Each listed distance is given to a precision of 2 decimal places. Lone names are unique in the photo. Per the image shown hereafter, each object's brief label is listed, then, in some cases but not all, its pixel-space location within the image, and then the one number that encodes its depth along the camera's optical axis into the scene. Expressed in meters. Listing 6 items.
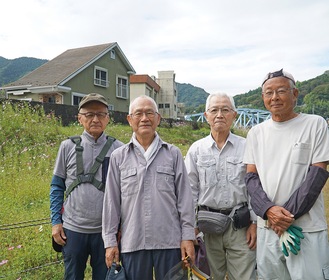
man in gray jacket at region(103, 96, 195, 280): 2.06
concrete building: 32.14
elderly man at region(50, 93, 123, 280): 2.39
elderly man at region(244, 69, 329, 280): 1.98
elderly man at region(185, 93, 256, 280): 2.42
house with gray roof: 16.28
